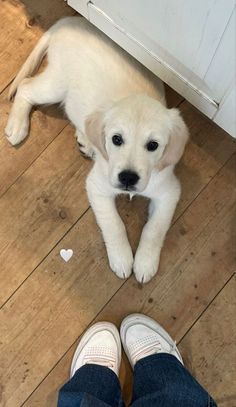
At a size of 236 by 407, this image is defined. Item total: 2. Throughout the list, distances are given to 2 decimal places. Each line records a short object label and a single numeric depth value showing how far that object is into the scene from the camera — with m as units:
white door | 1.34
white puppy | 1.47
